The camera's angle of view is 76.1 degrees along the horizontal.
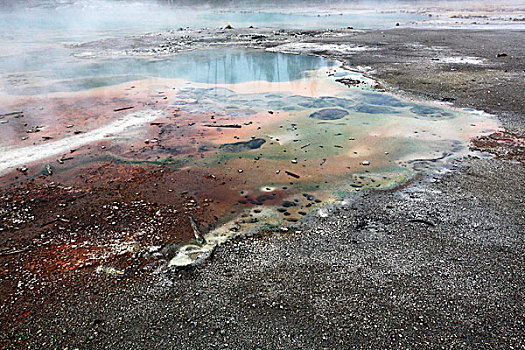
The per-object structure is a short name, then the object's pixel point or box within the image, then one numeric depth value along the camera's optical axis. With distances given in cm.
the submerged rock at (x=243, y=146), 705
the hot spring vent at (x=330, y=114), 880
